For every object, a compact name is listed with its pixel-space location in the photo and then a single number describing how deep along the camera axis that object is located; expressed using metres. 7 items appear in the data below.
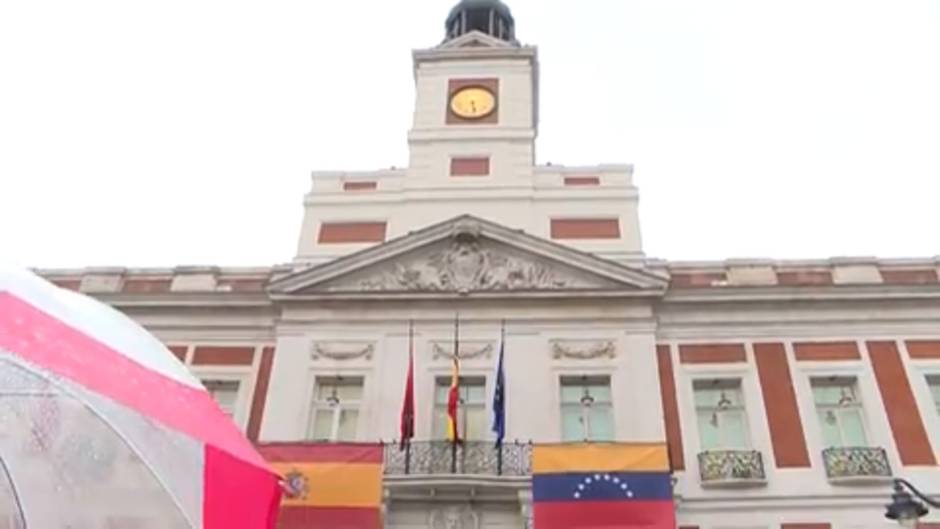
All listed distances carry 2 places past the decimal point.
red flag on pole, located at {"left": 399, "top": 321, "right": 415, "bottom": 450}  14.80
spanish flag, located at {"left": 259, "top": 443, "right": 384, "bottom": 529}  14.21
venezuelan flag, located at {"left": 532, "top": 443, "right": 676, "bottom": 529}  14.00
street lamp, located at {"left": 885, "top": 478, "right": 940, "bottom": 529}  7.78
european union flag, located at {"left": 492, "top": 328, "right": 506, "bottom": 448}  14.91
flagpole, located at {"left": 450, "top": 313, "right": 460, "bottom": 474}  14.98
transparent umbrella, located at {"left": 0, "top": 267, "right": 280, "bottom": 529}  3.50
